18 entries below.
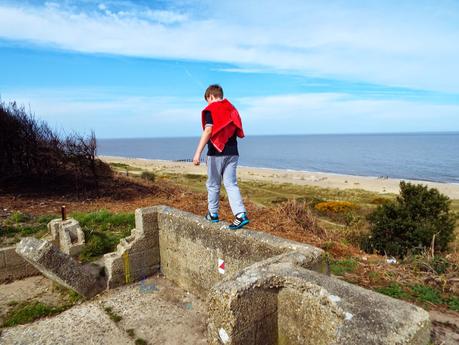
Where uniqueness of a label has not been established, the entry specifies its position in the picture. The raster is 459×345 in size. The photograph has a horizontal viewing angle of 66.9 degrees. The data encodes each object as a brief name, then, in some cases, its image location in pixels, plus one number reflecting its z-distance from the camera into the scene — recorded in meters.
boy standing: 5.16
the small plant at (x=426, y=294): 5.99
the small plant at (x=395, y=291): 6.11
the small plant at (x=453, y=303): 5.67
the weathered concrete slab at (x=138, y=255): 6.63
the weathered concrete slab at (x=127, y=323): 5.05
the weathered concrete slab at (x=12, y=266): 7.16
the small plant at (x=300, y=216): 11.88
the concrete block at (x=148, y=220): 6.90
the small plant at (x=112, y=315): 5.57
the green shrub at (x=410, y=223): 11.91
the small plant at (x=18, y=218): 10.26
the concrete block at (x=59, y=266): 5.70
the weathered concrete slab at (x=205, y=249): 4.96
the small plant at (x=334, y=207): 23.61
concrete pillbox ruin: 2.83
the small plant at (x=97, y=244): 7.98
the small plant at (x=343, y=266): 7.24
